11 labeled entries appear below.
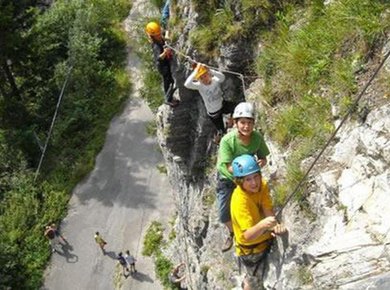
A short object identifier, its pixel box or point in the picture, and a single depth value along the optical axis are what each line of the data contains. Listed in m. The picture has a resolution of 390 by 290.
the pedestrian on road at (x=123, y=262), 22.41
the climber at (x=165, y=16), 14.51
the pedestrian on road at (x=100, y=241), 23.38
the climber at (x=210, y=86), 9.47
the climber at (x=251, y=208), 6.08
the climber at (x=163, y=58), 11.55
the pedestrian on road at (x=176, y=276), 19.71
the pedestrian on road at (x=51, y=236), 23.94
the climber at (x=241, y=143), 6.94
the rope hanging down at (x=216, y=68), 10.24
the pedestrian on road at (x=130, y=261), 22.20
